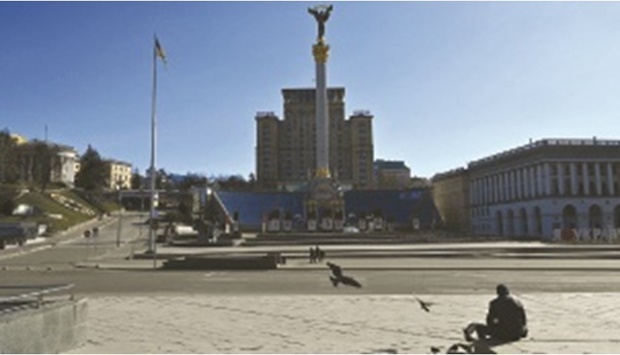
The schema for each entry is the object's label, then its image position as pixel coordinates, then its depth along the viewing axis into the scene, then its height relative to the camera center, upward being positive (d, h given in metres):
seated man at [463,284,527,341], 10.47 -1.79
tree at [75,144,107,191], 142.00 +14.59
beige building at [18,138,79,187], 132.38 +17.18
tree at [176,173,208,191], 160.98 +14.59
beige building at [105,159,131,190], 166.86 +18.78
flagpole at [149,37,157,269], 43.94 +6.25
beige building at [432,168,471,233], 119.00 +7.03
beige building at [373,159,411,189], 180.65 +15.61
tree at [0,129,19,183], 122.31 +16.07
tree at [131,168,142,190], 177.18 +15.87
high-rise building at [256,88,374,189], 173.62 +27.57
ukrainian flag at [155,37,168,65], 45.04 +14.64
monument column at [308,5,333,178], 89.88 +20.80
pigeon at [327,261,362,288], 13.44 -1.24
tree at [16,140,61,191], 128.51 +16.90
